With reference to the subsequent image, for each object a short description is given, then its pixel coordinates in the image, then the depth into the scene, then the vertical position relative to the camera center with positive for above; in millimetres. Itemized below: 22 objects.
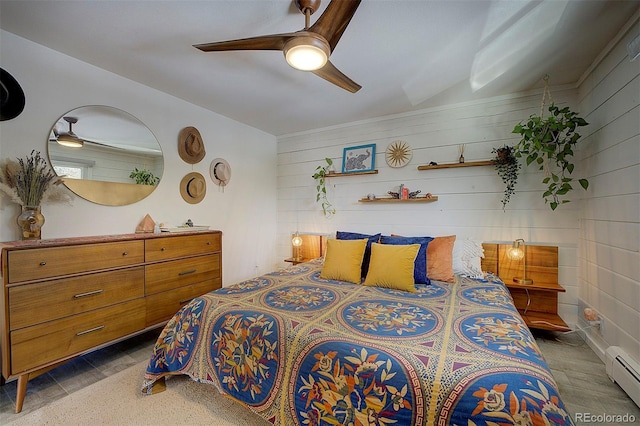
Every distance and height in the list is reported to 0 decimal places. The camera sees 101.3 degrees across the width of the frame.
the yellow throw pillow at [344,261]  2445 -481
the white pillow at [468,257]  2623 -483
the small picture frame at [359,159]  3650 +747
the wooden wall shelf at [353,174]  3615 +535
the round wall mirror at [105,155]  2230 +526
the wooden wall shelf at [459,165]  2912 +533
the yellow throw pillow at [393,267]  2195 -489
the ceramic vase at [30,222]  1935 -81
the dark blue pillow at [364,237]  2631 -315
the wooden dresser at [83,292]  1665 -627
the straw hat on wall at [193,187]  3088 +285
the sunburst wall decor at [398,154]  3410 +753
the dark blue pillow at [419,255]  2375 -417
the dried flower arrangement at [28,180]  1935 +236
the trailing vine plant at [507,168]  2781 +460
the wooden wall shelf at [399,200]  3234 +143
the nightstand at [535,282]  2639 -738
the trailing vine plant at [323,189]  3964 +340
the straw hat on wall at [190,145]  3045 +779
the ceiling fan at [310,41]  1433 +998
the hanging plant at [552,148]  2355 +609
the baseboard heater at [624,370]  1689 -1102
